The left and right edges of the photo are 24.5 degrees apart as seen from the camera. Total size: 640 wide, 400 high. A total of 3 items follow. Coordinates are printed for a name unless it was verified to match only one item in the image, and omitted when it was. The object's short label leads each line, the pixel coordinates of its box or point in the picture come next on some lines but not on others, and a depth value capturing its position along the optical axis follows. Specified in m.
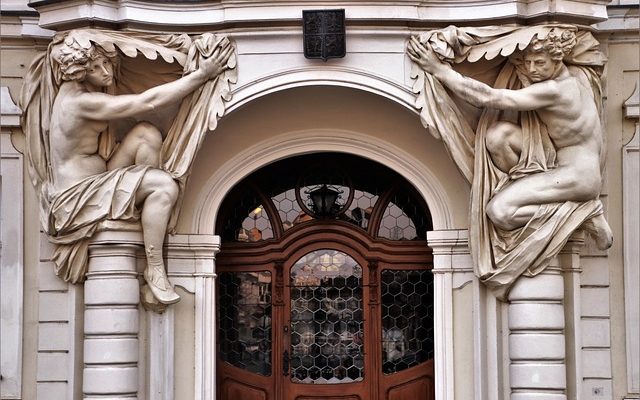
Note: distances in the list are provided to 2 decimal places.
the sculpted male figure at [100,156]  9.61
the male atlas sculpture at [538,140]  9.52
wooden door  10.41
